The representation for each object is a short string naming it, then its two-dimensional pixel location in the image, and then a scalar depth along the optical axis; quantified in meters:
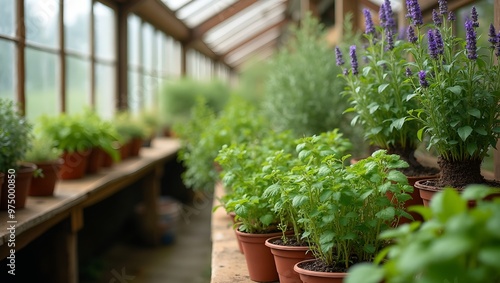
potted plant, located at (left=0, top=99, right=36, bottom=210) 2.63
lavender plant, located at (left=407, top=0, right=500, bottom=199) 1.69
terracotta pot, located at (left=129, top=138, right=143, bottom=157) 5.44
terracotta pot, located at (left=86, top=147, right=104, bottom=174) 4.17
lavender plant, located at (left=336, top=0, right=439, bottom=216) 2.05
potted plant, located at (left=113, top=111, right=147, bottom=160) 5.24
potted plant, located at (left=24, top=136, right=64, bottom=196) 3.15
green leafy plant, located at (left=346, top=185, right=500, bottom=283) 0.81
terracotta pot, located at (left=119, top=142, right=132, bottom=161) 5.18
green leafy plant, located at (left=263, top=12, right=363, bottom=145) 3.76
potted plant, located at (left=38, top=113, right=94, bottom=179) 3.86
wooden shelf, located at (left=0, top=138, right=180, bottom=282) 2.54
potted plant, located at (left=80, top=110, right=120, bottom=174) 4.11
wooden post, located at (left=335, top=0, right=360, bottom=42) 5.26
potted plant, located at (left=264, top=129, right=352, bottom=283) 1.65
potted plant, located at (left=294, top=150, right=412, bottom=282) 1.50
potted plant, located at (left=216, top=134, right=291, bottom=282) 1.88
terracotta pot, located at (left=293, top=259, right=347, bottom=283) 1.45
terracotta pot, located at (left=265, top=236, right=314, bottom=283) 1.71
